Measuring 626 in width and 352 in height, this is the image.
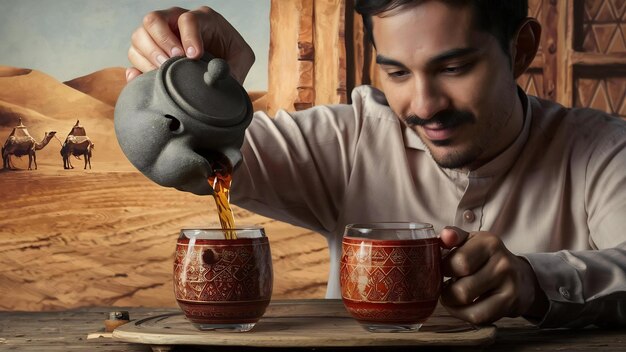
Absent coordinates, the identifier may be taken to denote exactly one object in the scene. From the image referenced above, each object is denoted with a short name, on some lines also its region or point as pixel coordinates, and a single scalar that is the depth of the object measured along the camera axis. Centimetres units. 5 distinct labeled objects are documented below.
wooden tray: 107
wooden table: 114
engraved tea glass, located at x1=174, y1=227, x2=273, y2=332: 112
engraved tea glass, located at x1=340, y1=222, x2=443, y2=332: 110
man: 140
